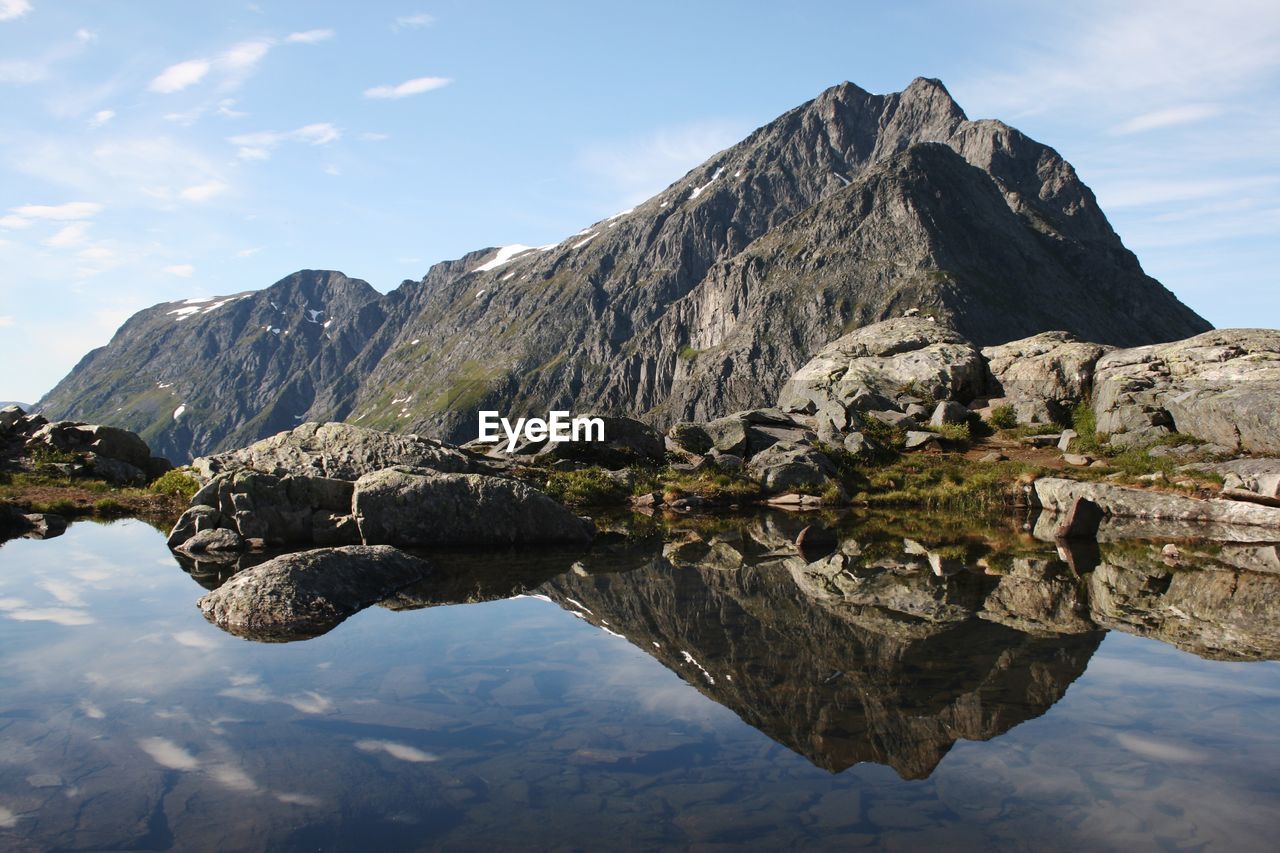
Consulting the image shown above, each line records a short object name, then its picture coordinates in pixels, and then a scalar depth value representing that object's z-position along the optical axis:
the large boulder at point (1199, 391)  25.17
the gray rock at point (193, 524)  19.67
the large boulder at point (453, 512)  19.34
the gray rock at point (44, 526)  22.20
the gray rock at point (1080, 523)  20.42
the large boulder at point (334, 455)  24.16
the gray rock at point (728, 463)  30.42
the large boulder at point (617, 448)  31.75
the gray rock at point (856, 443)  31.55
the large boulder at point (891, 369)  39.59
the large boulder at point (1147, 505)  21.12
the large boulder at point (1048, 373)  35.47
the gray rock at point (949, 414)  35.12
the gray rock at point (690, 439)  34.19
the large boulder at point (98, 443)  34.00
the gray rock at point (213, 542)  19.00
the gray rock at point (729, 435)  33.06
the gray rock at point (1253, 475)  21.62
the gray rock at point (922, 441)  32.94
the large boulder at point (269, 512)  19.50
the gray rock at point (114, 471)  32.34
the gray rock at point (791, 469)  28.78
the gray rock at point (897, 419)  35.03
